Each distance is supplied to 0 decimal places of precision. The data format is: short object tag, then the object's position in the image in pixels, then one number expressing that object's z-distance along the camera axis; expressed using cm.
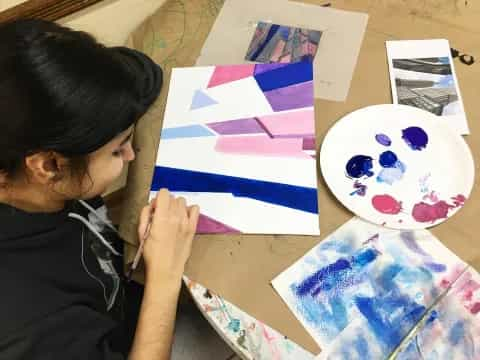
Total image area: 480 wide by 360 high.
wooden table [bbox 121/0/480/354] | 70
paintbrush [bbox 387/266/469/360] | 63
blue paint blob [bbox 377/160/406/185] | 78
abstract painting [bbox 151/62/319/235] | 77
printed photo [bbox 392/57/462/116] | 85
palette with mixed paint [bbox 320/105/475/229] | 74
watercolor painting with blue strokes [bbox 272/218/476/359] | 64
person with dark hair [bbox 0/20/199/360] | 60
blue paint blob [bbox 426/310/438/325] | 65
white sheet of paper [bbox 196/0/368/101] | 91
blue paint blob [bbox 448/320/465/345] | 63
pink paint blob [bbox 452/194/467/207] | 74
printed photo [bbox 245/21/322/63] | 96
